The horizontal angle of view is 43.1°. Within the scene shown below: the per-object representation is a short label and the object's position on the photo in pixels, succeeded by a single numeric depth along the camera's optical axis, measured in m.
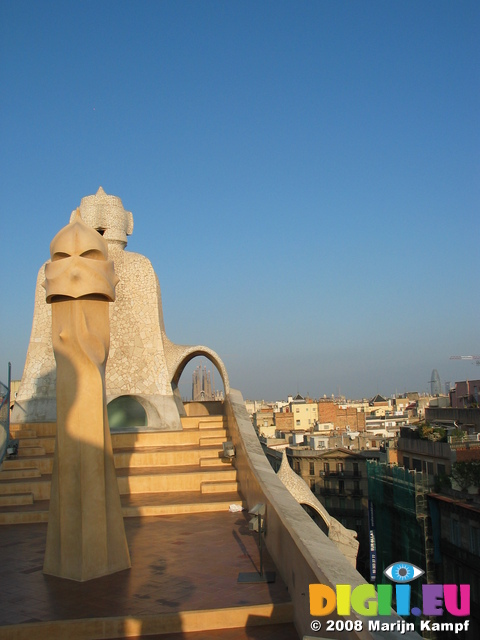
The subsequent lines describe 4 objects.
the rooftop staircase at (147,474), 7.95
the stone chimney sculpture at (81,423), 5.33
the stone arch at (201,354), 13.84
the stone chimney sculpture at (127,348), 12.96
